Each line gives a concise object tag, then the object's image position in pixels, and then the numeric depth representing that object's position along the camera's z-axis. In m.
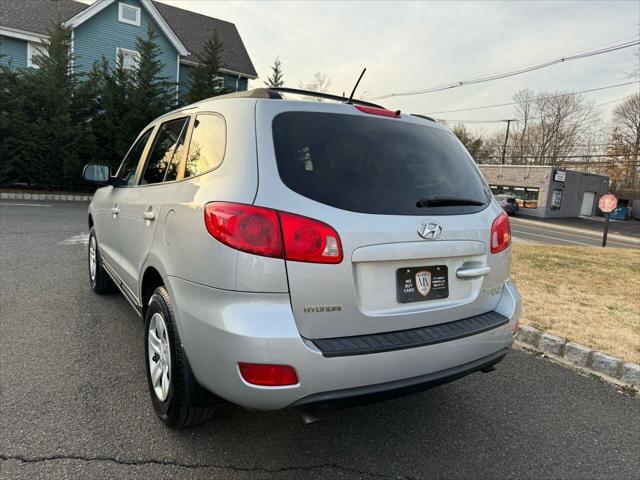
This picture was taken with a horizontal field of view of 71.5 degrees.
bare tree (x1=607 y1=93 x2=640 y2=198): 46.62
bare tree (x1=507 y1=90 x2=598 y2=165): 51.72
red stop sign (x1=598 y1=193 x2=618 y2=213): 17.19
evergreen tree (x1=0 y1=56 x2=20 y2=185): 14.74
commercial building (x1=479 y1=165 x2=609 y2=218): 37.97
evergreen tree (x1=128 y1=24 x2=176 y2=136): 16.78
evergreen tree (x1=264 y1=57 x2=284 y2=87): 21.58
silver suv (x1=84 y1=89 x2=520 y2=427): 1.88
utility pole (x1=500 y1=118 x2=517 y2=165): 53.12
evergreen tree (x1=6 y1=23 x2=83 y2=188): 15.01
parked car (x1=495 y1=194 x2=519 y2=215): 34.89
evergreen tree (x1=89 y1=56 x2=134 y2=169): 16.44
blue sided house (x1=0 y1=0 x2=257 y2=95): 19.75
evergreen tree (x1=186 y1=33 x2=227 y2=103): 18.67
